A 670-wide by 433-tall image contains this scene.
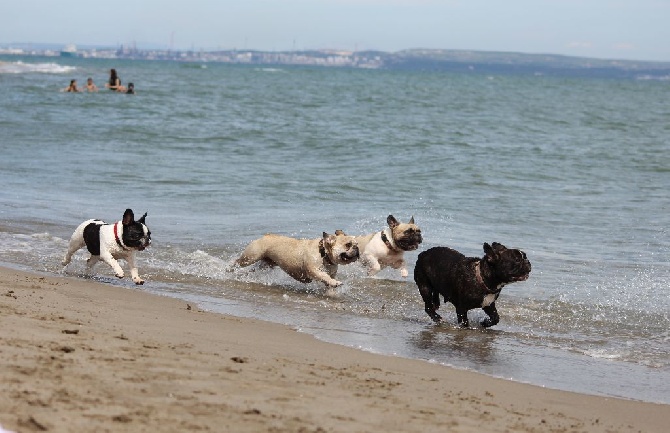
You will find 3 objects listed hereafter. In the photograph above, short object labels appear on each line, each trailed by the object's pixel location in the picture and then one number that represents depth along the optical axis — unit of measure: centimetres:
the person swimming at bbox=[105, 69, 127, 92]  4856
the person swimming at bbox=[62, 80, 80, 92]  4525
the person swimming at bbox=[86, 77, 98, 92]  4718
